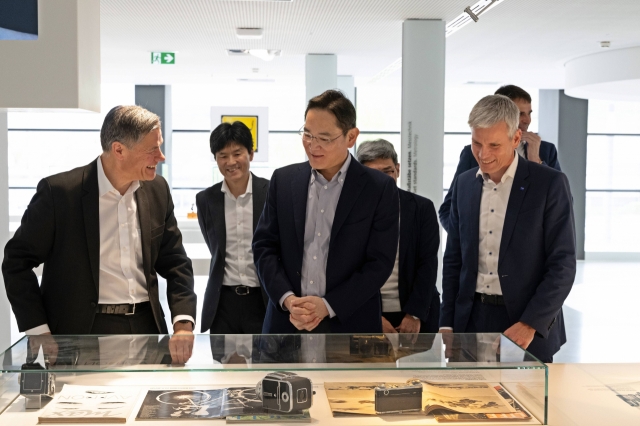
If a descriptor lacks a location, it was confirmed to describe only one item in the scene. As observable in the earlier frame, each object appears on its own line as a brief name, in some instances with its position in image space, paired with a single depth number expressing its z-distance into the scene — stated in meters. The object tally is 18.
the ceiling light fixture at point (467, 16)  7.40
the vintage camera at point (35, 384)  2.11
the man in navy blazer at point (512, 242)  3.21
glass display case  2.10
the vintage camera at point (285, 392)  2.09
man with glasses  3.09
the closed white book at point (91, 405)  2.08
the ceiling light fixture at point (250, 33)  9.84
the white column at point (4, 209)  4.89
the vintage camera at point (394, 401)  2.16
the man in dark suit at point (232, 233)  4.16
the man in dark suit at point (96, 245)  3.03
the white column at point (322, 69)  12.38
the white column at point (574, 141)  16.84
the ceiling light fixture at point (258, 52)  11.84
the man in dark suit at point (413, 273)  3.69
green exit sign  12.29
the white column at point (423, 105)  9.19
